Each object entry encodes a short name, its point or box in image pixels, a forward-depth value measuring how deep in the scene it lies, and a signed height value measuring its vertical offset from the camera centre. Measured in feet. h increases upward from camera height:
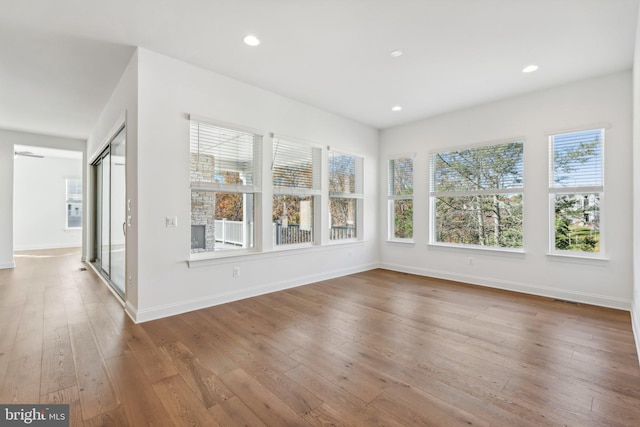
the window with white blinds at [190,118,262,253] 12.07 +1.11
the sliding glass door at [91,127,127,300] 12.99 -0.09
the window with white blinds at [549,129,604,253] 12.80 +1.02
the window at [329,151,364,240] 17.94 +1.06
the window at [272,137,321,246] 14.84 +1.13
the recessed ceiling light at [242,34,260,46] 9.80 +5.88
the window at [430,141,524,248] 15.08 +0.91
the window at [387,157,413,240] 19.26 +0.93
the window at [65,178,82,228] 31.01 +0.96
